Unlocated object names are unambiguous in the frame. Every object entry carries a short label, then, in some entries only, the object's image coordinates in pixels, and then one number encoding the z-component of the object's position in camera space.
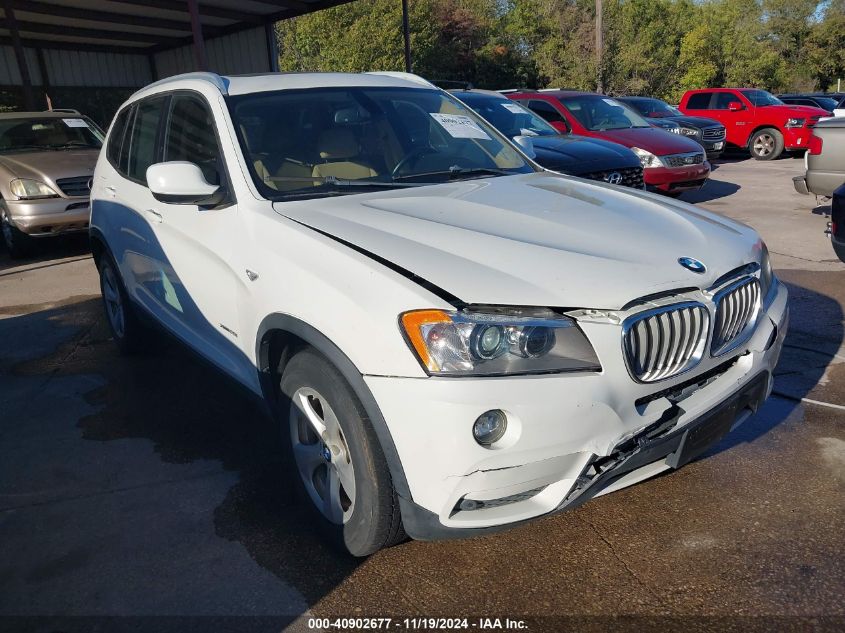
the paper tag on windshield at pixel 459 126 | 3.90
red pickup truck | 15.55
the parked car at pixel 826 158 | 7.03
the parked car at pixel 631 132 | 9.47
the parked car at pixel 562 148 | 7.50
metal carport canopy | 14.12
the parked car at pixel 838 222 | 4.86
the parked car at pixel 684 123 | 14.41
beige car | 8.22
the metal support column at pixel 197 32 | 11.35
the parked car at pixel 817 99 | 19.37
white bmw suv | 2.11
